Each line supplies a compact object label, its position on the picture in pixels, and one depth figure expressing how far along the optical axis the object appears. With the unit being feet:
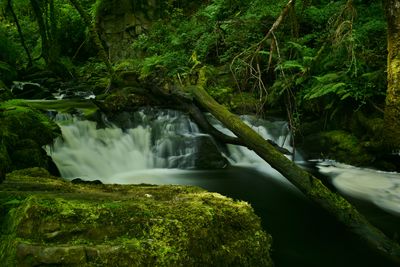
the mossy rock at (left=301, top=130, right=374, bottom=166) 26.89
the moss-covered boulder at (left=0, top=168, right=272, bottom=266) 7.08
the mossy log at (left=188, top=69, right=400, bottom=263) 13.50
